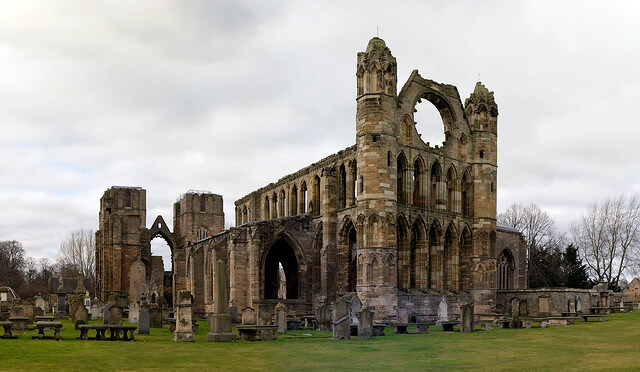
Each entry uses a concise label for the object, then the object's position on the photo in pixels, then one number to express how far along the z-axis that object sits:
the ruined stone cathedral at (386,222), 35.84
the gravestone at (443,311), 34.00
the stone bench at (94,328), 22.67
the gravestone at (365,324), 25.80
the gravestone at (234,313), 36.16
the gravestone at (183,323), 22.80
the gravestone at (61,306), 42.81
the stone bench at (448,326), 29.63
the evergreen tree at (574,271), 59.53
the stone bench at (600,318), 34.96
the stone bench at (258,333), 23.97
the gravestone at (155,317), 31.55
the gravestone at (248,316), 29.14
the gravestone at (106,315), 28.90
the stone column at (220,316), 22.95
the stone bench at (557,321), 33.44
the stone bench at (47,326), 22.60
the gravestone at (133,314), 34.16
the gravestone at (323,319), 31.02
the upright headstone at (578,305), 42.38
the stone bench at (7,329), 22.04
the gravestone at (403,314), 36.25
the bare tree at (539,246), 65.94
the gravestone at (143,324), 26.56
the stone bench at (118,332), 22.63
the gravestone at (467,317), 28.48
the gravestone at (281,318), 28.72
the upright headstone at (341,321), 25.19
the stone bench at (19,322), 24.88
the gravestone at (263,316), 28.09
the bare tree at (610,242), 64.12
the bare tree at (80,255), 92.69
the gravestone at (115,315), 25.73
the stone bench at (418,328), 28.77
